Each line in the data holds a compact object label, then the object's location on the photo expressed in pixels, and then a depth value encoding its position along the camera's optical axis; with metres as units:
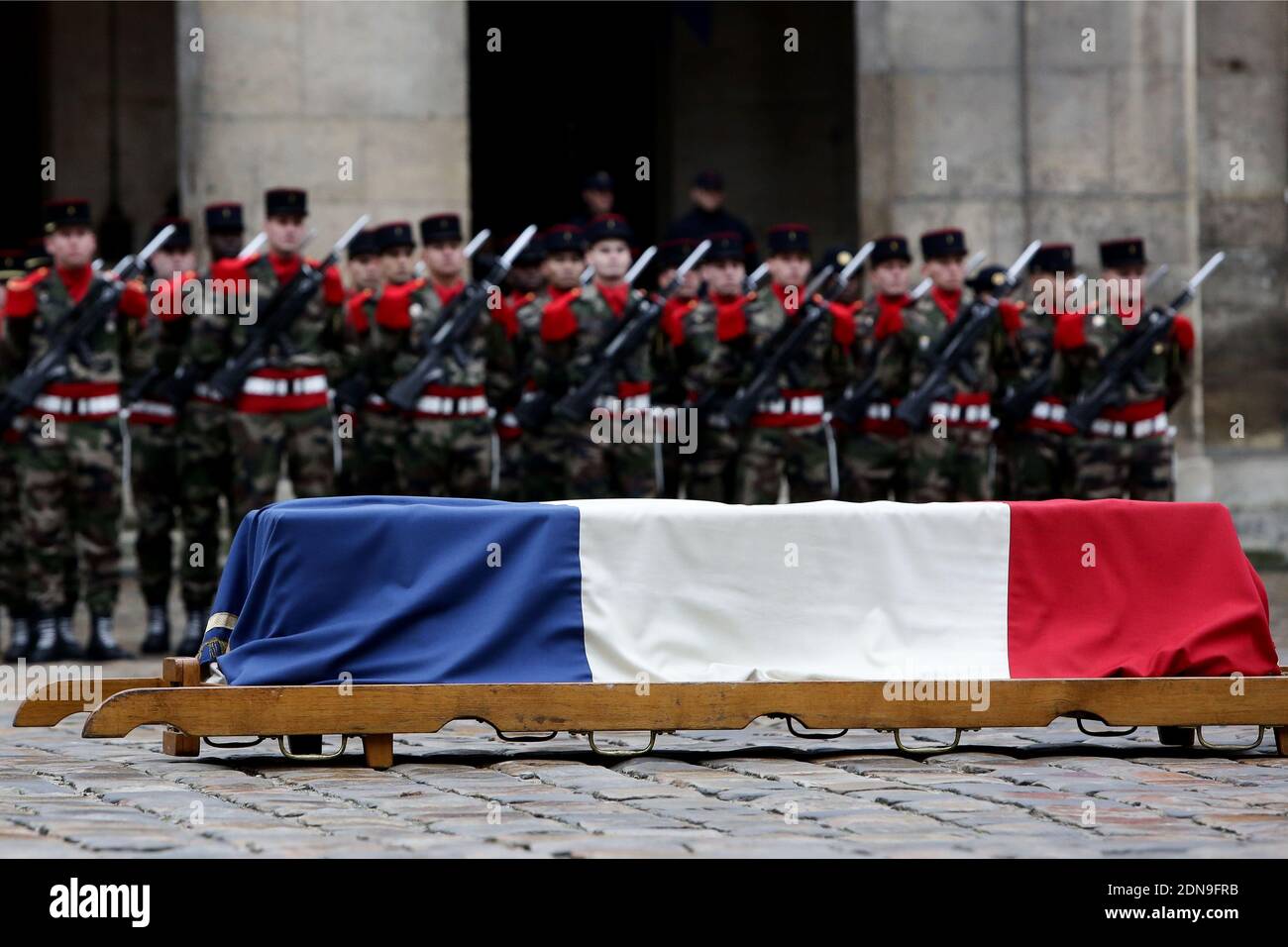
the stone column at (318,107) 14.28
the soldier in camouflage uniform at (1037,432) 12.61
